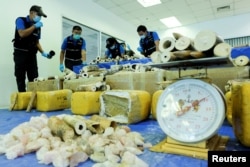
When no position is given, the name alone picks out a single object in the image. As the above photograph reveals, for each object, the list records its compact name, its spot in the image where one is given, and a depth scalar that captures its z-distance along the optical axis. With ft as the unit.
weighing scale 2.61
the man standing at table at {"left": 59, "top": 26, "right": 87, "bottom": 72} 12.03
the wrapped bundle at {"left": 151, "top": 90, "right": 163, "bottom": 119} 5.30
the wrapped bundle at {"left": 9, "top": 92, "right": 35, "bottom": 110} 7.97
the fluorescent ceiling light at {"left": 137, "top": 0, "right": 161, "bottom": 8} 16.98
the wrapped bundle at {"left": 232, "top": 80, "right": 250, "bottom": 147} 2.90
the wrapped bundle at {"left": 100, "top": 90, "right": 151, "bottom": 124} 4.96
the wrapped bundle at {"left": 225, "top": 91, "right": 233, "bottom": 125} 4.46
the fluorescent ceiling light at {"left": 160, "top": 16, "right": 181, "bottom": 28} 21.35
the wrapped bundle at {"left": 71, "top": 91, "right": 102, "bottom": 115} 6.26
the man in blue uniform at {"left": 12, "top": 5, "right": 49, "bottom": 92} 9.18
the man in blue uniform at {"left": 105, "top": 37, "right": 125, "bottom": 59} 14.50
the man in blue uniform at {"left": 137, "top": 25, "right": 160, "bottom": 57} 12.64
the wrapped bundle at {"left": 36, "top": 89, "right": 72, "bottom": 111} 7.45
